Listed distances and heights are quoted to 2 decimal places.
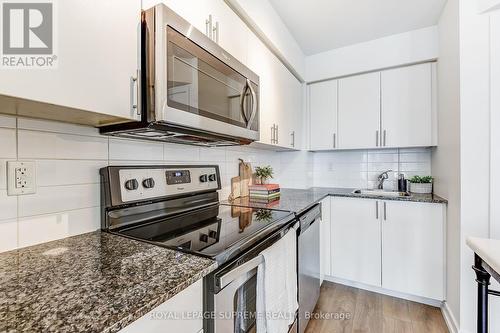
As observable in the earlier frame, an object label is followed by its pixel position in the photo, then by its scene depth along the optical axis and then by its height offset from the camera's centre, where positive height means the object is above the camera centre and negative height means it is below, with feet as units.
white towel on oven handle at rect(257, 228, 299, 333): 3.37 -1.86
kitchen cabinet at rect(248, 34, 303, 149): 5.89 +1.92
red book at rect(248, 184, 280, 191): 6.46 -0.60
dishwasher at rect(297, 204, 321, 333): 4.97 -2.23
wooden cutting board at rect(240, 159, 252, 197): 6.86 -0.35
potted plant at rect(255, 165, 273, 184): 7.07 -0.26
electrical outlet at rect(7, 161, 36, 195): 2.71 -0.13
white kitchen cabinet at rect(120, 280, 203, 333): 1.77 -1.21
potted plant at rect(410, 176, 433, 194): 7.48 -0.61
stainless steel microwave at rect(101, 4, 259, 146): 2.85 +1.09
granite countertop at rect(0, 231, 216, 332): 1.49 -0.94
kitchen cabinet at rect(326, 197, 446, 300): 6.50 -2.33
